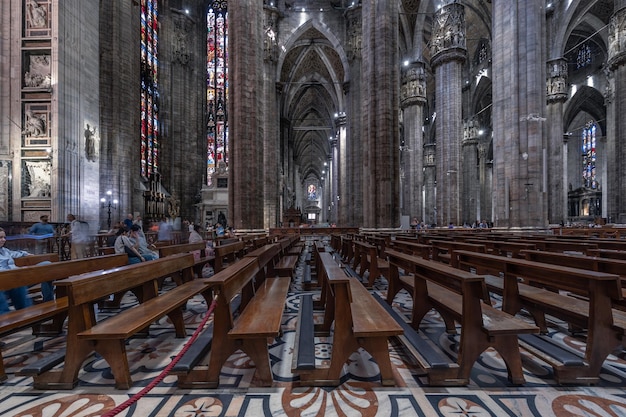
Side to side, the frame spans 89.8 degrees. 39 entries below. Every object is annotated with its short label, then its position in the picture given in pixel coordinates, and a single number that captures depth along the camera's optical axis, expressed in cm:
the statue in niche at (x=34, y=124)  1038
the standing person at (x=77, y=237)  740
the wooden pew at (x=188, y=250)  484
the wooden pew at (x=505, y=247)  493
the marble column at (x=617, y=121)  1800
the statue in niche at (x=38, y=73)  1048
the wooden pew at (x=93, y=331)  209
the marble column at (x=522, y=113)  1160
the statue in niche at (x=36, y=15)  1053
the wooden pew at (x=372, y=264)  507
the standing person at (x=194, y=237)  808
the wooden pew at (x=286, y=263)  457
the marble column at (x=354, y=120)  2272
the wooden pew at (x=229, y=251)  436
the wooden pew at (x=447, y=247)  500
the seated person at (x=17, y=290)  350
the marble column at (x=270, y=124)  2323
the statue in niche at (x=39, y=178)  1041
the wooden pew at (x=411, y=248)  484
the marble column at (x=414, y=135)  2338
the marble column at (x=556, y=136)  2016
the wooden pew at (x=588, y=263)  260
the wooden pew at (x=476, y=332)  209
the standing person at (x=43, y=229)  709
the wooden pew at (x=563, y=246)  484
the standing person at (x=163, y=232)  1060
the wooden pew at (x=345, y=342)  216
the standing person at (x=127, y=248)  491
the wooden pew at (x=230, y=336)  208
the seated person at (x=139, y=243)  540
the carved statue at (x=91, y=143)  1208
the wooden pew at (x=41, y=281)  247
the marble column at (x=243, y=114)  1254
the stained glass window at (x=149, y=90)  2070
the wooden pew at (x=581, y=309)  218
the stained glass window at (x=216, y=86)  2653
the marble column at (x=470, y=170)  2712
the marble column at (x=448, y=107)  1934
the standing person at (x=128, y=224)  583
